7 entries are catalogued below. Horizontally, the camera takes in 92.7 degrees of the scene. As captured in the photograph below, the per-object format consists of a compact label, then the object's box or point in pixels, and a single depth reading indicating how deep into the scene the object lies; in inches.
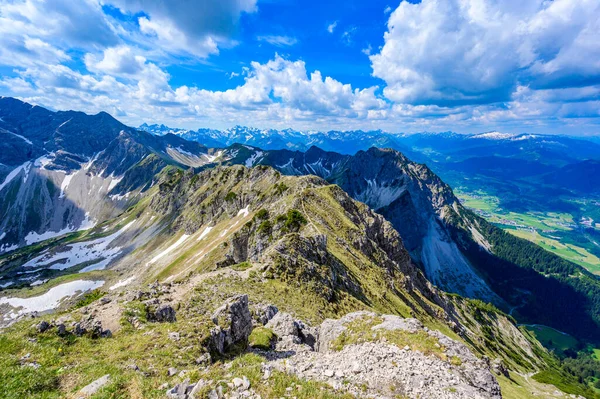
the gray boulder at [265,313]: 1146.0
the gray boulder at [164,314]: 1003.3
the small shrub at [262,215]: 3506.4
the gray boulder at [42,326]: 753.6
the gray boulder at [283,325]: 1018.5
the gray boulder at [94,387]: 509.1
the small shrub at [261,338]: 900.0
